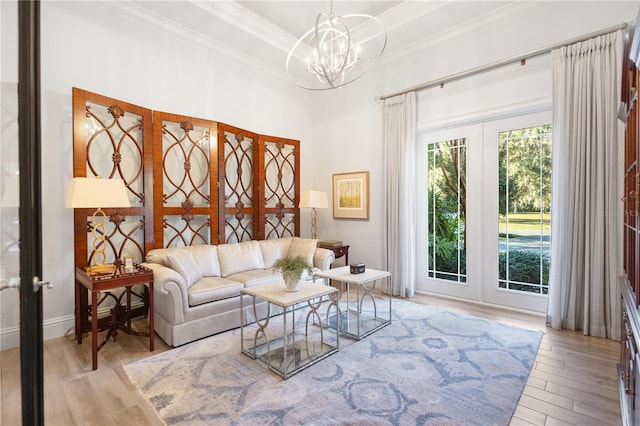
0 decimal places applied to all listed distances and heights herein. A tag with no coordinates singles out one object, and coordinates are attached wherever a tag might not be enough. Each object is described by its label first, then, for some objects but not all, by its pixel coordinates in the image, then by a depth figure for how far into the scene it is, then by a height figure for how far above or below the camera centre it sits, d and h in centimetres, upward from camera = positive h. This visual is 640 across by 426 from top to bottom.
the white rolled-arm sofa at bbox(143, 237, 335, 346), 292 -78
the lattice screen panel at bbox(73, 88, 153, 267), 309 +53
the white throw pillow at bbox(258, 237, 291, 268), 444 -56
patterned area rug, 196 -125
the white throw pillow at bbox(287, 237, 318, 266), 444 -55
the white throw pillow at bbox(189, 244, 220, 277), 366 -57
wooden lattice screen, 330 +45
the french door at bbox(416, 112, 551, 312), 372 -2
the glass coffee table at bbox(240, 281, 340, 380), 251 -122
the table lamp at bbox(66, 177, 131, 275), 257 +13
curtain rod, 306 +169
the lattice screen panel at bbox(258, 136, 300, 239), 513 +38
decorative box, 345 -63
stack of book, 488 -52
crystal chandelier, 280 +233
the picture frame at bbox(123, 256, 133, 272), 292 -49
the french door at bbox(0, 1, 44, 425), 121 -1
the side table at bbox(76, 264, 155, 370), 254 -72
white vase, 271 -61
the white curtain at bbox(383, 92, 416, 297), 448 +23
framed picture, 514 +24
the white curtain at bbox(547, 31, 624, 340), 299 +21
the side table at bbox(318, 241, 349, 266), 482 -61
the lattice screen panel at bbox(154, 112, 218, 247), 375 +38
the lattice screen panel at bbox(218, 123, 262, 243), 432 +39
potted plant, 269 -50
